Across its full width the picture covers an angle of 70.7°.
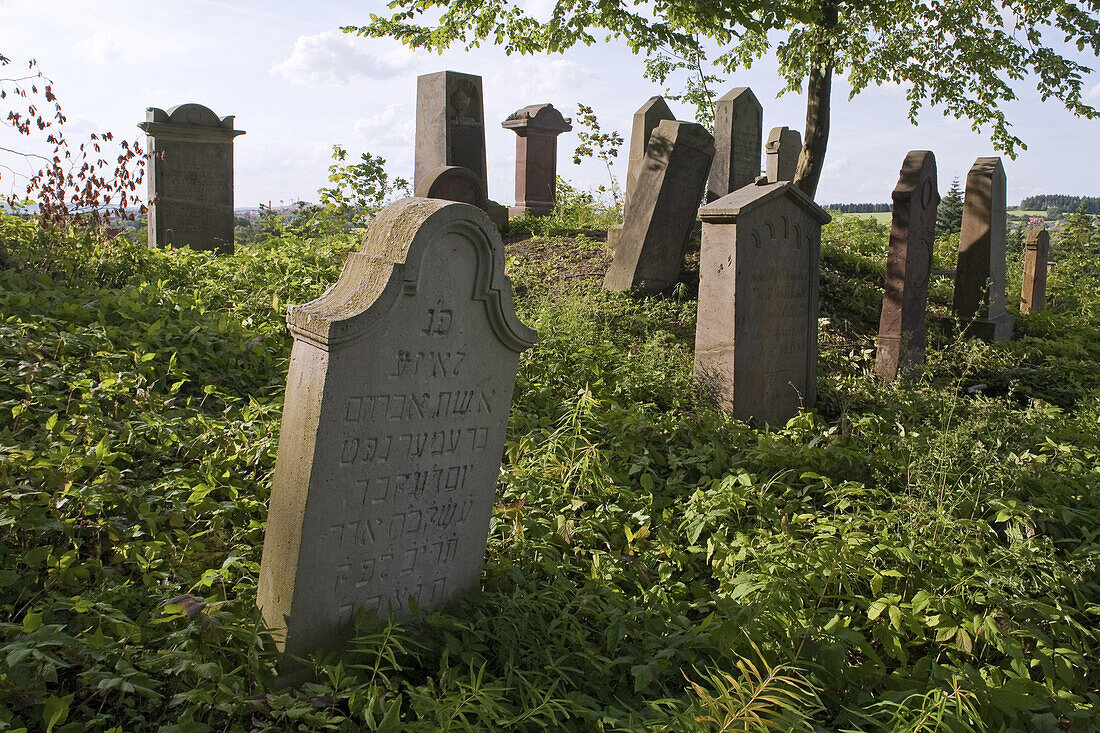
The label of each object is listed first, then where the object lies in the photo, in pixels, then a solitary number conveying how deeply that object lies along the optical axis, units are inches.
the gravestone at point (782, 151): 538.3
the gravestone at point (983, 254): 335.3
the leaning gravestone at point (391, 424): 100.6
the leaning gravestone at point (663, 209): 313.4
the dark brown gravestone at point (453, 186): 353.7
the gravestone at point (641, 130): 416.2
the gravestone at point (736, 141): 451.2
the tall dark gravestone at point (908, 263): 265.9
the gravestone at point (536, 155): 557.9
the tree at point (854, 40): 344.5
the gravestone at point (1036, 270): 427.5
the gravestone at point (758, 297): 206.2
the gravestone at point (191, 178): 357.7
